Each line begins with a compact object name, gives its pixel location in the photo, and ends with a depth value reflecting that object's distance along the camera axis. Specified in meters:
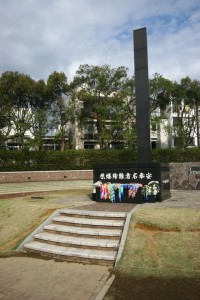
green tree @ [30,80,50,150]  35.47
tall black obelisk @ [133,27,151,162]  15.31
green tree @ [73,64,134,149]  37.88
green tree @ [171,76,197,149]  40.34
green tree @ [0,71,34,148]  35.50
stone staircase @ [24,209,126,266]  8.57
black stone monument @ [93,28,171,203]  13.75
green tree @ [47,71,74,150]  37.78
